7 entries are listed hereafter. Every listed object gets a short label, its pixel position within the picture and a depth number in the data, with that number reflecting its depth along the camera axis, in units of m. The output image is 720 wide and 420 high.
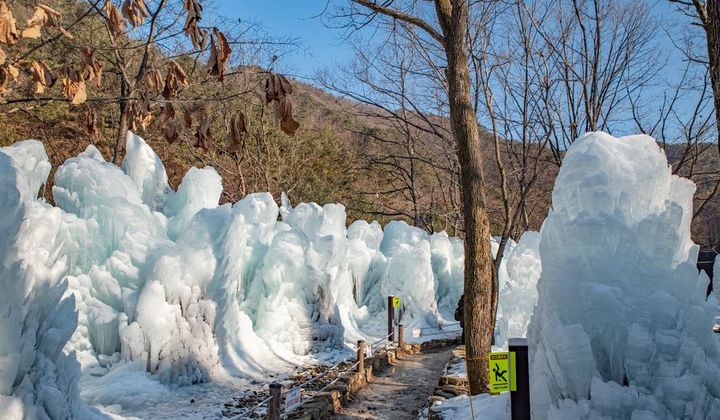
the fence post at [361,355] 8.78
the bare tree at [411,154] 14.25
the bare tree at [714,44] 5.50
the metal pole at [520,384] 3.11
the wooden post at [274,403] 4.73
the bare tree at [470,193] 5.98
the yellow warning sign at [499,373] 3.46
